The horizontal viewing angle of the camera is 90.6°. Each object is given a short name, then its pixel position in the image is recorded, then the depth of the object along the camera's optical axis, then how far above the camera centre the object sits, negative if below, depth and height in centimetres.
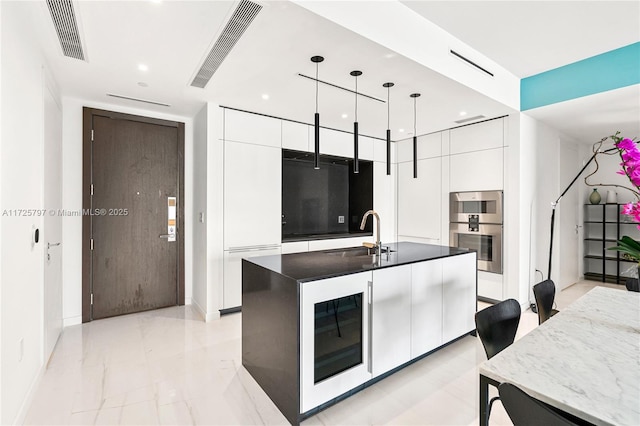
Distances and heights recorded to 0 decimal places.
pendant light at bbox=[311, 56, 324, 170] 256 +72
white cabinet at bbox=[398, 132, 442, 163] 498 +105
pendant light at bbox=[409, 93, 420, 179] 335 +124
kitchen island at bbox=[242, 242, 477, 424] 193 -77
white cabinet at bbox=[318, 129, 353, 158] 476 +105
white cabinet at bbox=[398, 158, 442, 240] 502 +19
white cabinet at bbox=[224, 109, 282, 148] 389 +106
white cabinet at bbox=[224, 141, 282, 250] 389 +20
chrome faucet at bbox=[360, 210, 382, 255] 283 -29
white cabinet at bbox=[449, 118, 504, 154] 420 +105
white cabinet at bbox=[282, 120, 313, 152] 435 +105
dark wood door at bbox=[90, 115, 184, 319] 381 -7
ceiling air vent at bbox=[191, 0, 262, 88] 198 +127
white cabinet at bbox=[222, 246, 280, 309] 389 -84
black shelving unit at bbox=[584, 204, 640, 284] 565 -52
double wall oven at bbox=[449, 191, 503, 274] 427 -19
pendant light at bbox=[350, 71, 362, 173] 276 +63
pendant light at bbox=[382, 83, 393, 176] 294 +69
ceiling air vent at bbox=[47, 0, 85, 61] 199 +128
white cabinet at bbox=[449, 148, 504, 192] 423 +57
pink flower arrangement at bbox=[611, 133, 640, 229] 123 +18
